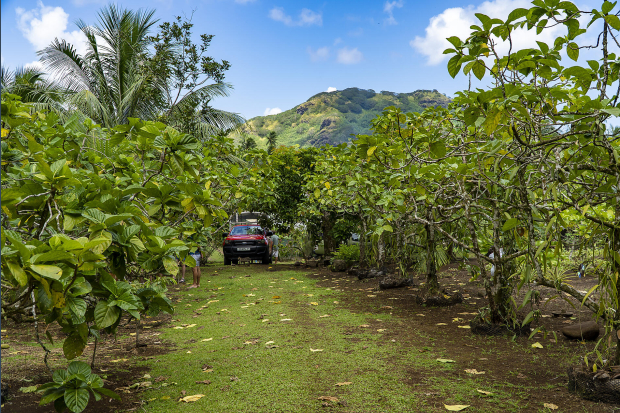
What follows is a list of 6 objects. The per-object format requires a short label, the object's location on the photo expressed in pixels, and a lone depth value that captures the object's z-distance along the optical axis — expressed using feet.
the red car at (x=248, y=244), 49.02
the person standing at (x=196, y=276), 31.88
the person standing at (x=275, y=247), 54.11
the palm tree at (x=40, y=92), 42.02
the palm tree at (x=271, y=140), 124.20
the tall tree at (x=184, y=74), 39.93
